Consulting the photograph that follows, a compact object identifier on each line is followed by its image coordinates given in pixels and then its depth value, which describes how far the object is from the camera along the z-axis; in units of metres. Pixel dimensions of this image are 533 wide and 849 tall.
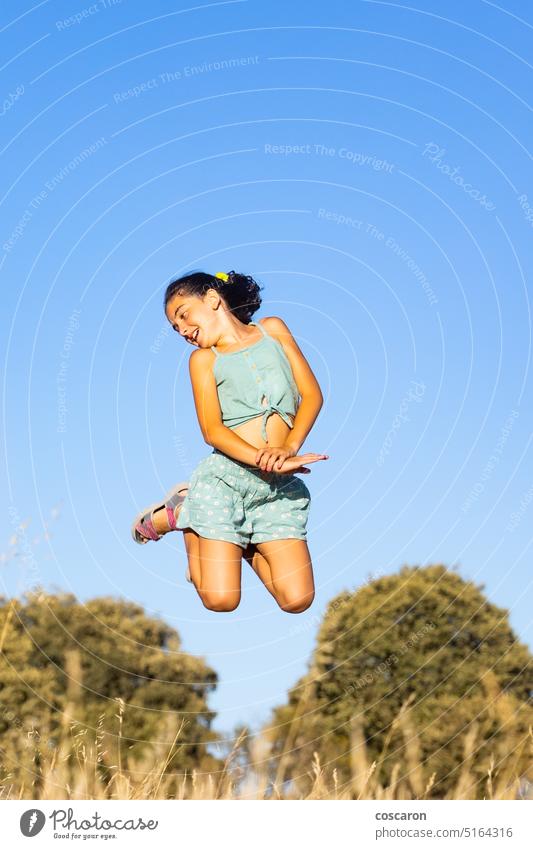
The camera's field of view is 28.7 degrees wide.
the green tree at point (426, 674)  31.48
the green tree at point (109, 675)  25.91
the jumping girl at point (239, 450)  9.72
